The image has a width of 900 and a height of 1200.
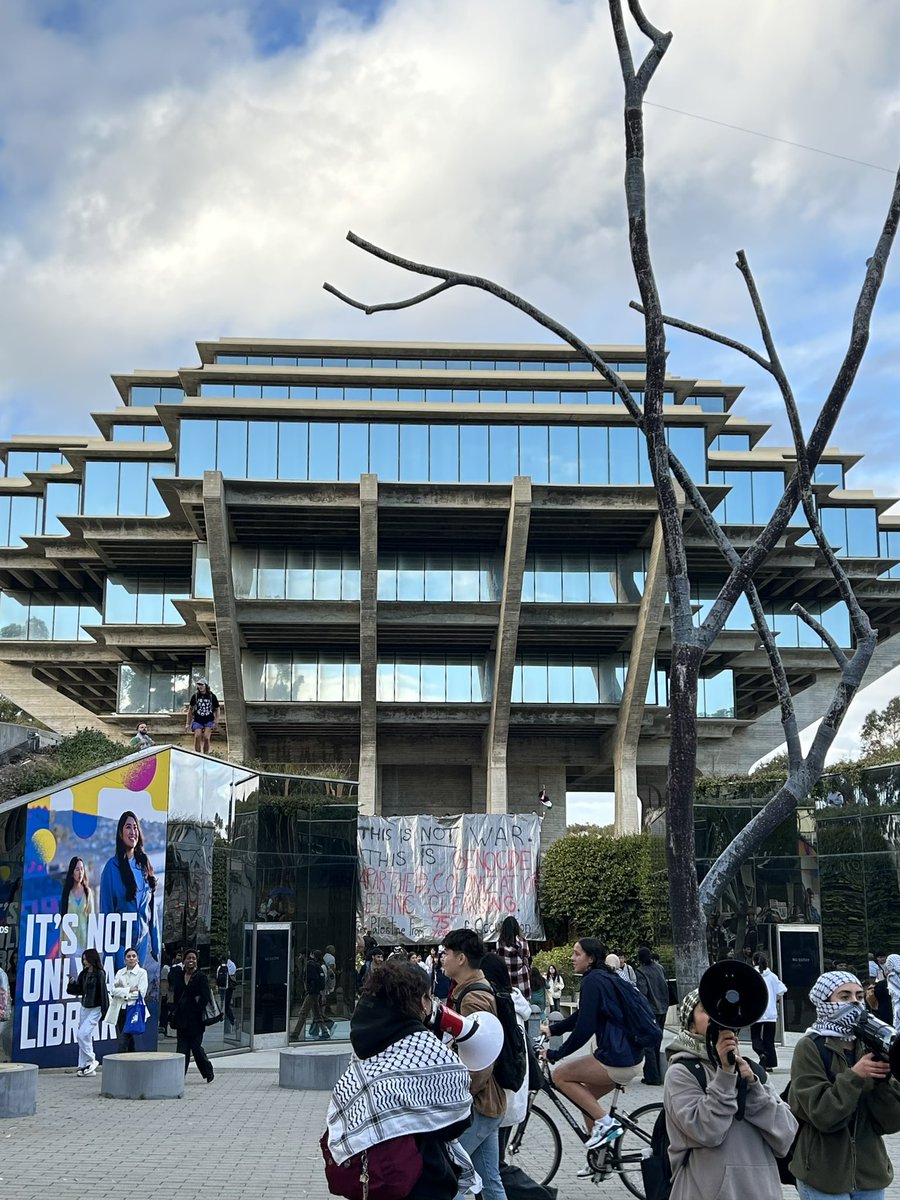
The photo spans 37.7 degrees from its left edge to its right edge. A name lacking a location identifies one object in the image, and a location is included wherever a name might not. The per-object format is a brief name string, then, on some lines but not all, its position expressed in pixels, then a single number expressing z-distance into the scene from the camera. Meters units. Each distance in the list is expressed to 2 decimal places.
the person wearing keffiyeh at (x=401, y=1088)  4.45
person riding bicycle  9.19
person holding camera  5.04
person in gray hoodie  4.45
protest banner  36.19
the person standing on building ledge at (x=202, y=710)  28.80
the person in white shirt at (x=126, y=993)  17.16
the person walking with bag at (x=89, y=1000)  16.73
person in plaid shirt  14.30
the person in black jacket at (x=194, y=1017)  15.98
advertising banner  16.97
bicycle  9.00
